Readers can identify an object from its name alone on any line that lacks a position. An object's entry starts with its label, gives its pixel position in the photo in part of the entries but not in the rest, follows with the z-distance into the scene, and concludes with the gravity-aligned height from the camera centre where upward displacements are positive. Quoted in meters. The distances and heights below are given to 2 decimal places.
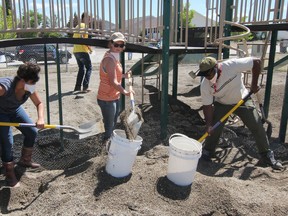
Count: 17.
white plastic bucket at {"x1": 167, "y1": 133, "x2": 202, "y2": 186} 3.28 -1.35
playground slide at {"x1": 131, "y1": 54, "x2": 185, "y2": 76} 7.50 -0.83
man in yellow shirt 7.61 -0.88
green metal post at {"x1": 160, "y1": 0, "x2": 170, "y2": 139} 4.39 -0.55
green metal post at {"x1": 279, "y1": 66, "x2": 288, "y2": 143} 4.98 -1.38
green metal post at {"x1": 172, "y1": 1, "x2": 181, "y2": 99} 6.80 -0.97
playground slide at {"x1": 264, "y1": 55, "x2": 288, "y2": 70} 7.46 -0.79
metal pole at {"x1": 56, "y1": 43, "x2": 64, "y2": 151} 4.46 -0.79
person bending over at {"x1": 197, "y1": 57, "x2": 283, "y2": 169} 3.90 -0.82
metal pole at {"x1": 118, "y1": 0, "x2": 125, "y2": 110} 5.36 -0.60
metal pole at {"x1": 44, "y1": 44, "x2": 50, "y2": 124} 4.43 -0.62
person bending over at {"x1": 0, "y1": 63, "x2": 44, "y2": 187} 3.33 -0.89
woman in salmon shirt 3.85 -0.67
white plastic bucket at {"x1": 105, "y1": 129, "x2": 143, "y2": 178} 3.38 -1.30
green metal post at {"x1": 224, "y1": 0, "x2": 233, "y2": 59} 5.74 +0.22
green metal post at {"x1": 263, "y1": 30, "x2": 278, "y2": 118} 5.44 -0.55
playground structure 4.37 +0.00
